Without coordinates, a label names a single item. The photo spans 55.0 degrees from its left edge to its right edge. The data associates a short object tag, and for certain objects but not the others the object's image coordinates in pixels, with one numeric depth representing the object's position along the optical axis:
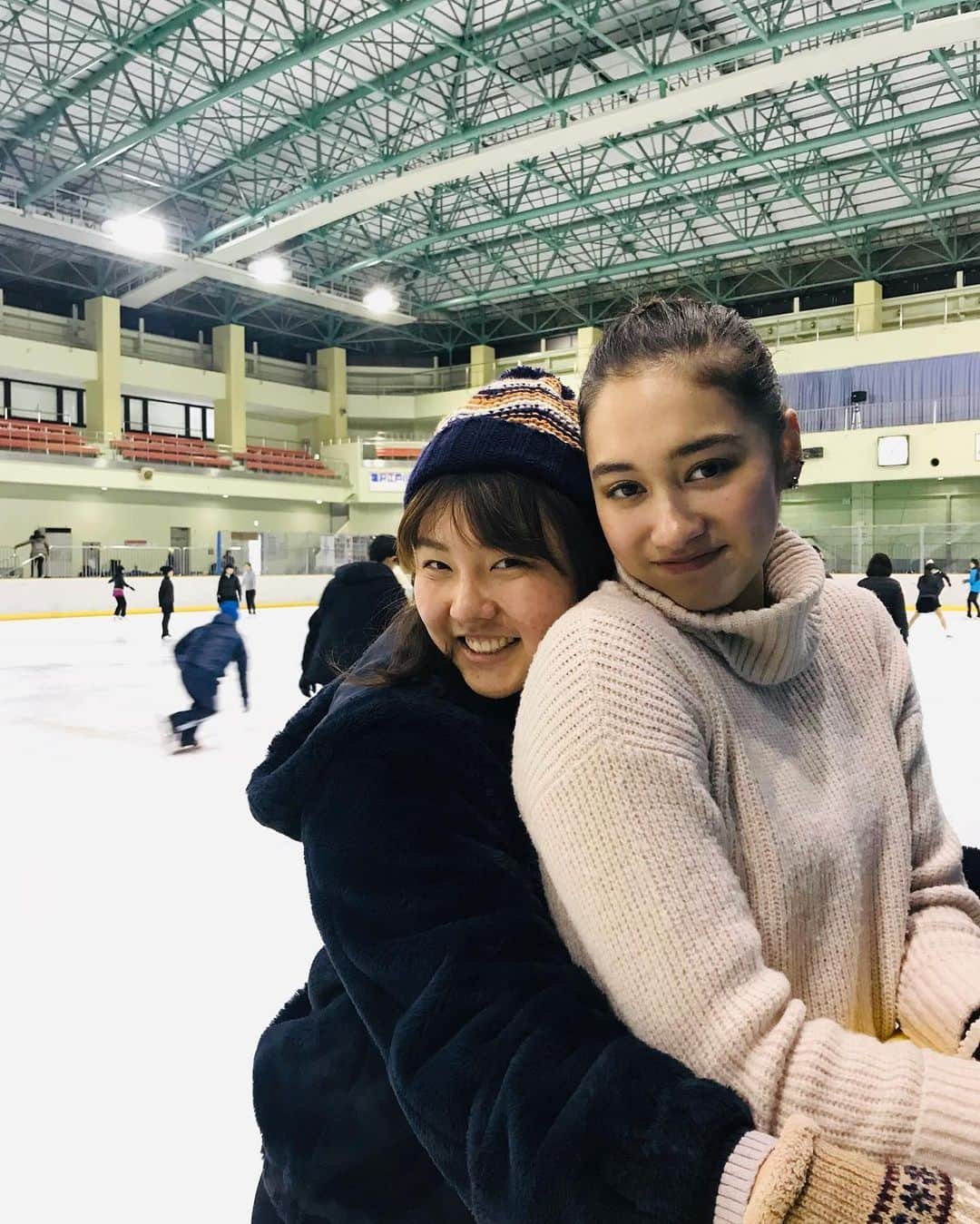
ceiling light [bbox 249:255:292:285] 22.92
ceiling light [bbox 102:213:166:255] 20.11
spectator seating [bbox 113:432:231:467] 25.73
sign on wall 31.44
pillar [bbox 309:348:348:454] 33.25
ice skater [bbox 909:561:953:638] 13.63
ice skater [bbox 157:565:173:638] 14.63
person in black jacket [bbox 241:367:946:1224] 0.75
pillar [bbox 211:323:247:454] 29.42
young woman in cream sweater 0.79
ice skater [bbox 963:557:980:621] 17.94
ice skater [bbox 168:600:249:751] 6.35
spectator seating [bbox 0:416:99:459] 23.27
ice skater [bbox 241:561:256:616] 20.47
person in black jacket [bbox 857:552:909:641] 6.98
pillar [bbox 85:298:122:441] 25.98
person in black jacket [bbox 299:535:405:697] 4.56
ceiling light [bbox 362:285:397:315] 26.03
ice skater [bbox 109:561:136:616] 18.39
